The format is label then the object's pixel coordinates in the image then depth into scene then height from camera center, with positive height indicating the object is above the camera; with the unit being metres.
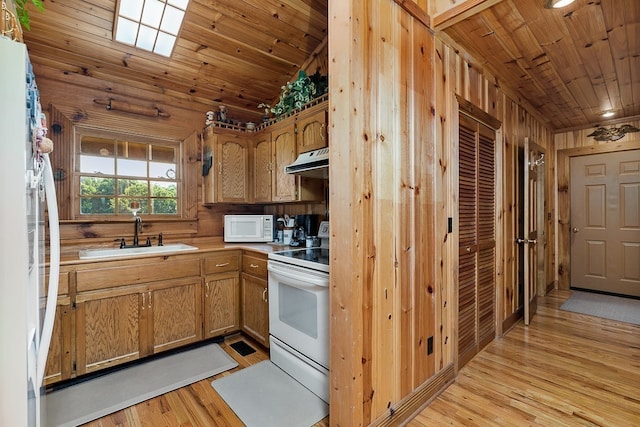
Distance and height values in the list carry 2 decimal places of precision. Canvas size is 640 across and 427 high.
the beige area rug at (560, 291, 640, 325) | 3.27 -1.17
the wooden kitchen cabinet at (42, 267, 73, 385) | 1.97 -0.84
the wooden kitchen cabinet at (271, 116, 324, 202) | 2.82 +0.35
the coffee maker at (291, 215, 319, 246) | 3.01 -0.16
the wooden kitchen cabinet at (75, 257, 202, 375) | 2.11 -0.74
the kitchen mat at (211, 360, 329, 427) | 1.75 -1.20
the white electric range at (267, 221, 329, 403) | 1.88 -0.72
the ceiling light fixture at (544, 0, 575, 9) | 1.73 +1.22
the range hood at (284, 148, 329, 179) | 2.26 +0.38
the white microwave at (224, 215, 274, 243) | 3.16 -0.17
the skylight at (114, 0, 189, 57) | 2.48 +1.65
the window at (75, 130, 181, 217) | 2.73 +0.37
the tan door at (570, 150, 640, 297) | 3.87 -0.18
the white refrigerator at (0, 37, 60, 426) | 0.80 -0.07
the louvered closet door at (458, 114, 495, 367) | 2.26 -0.23
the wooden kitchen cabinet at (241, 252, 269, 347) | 2.51 -0.75
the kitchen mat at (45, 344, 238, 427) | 1.80 -1.19
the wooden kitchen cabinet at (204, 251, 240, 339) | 2.65 -0.74
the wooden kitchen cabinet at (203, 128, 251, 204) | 3.14 +0.48
